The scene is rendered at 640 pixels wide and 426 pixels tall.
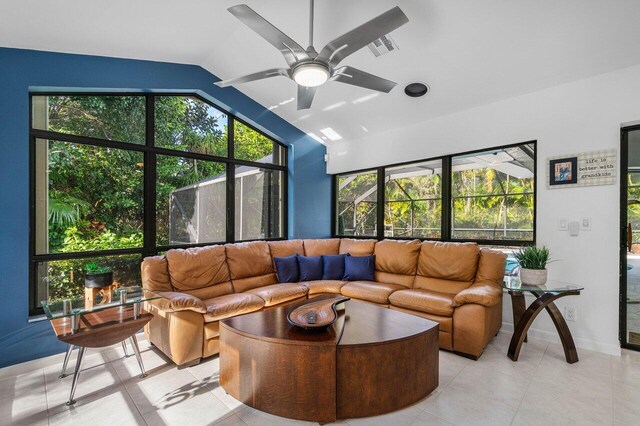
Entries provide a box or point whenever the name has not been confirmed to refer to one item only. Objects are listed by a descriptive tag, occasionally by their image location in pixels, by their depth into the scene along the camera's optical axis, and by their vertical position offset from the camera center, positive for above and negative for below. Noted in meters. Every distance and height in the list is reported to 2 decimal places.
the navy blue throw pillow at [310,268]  4.08 -0.76
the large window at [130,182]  2.89 +0.34
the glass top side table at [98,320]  2.24 -0.90
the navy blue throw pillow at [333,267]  4.19 -0.76
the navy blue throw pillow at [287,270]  3.97 -0.76
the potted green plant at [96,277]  2.61 -0.57
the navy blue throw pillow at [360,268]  4.07 -0.75
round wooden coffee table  1.89 -1.02
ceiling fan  1.87 +1.08
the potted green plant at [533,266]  2.83 -0.51
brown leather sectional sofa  2.70 -0.83
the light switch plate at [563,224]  3.10 -0.12
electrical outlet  3.05 -1.01
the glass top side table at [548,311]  2.65 -0.90
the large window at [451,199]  3.57 +0.19
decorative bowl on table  2.16 -0.80
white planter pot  2.83 -0.60
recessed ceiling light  3.50 +1.44
